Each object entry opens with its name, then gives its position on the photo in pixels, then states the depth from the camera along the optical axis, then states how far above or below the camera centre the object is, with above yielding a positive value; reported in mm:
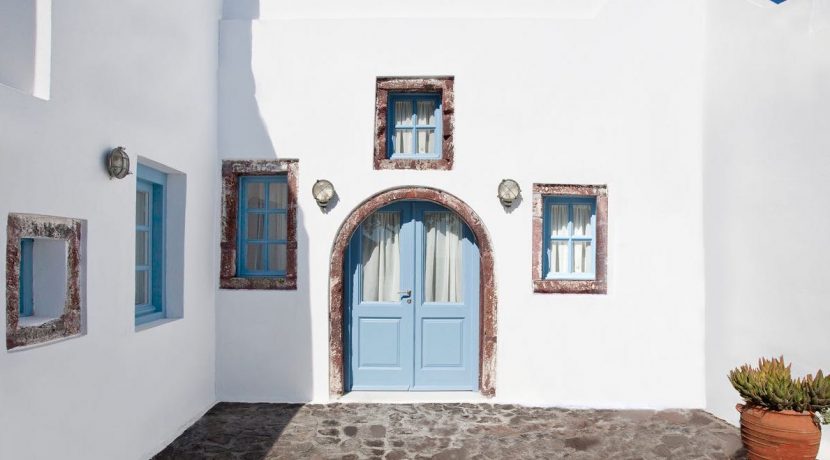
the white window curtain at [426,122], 5500 +1209
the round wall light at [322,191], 5141 +432
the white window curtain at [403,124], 5500 +1186
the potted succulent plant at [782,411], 3520 -1223
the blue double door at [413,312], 5488 -823
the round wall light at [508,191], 5102 +442
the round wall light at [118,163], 3465 +475
